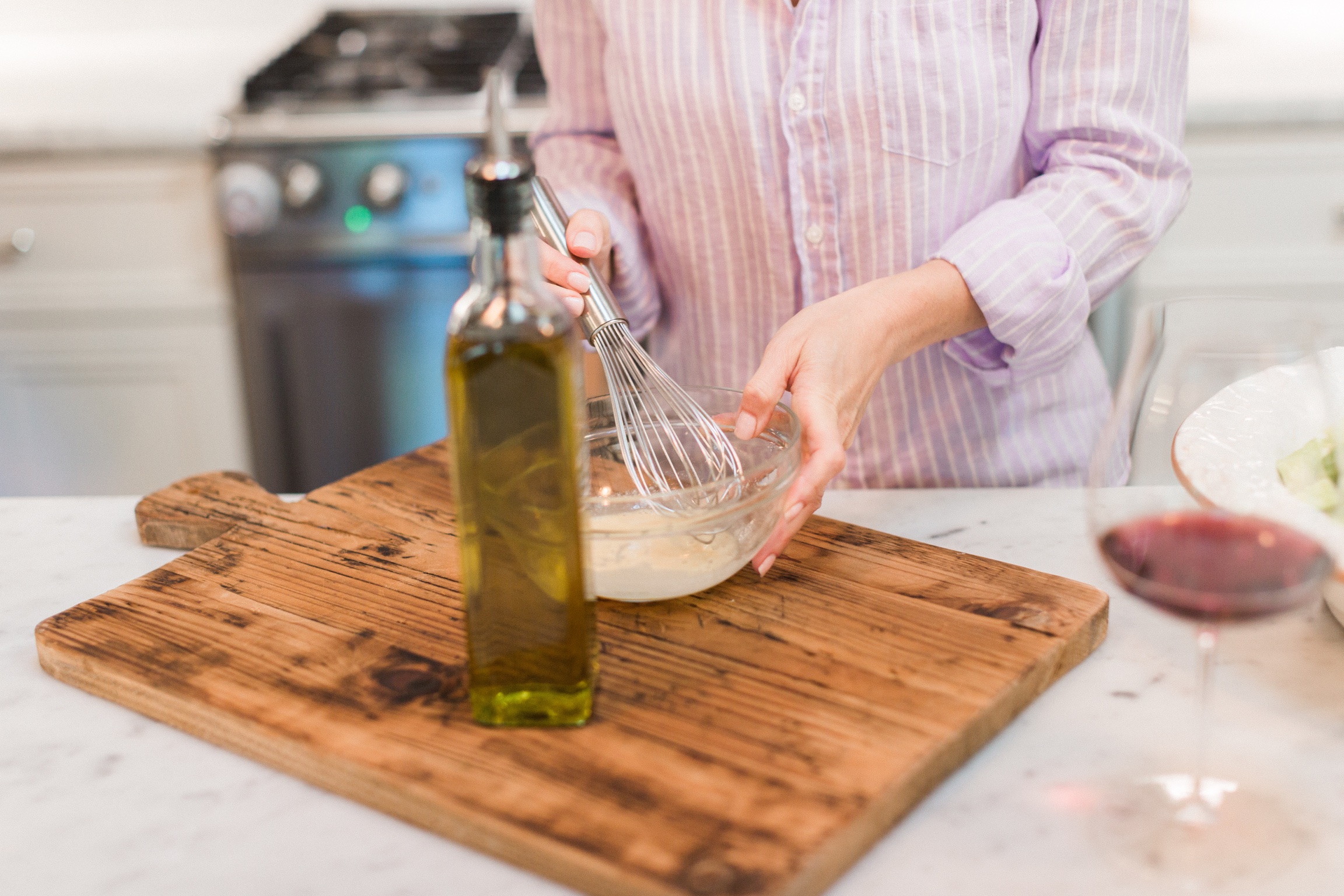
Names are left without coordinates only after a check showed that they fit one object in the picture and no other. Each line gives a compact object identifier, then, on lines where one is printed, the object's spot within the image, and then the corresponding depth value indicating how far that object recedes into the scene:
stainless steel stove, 1.52
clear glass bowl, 0.65
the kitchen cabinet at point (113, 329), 1.58
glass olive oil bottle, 0.48
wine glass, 0.47
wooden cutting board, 0.50
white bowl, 0.50
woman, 0.85
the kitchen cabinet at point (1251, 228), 1.50
